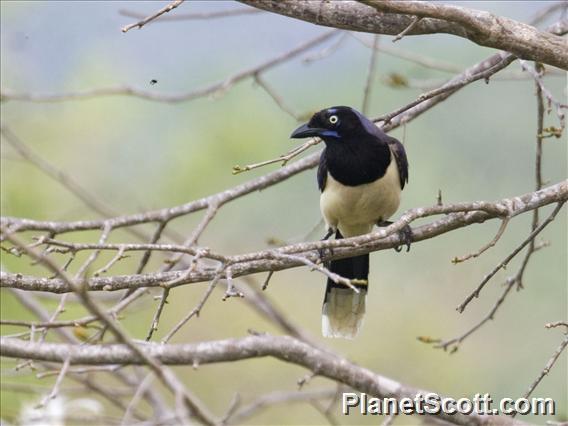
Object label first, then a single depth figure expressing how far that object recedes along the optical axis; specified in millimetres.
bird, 10836
